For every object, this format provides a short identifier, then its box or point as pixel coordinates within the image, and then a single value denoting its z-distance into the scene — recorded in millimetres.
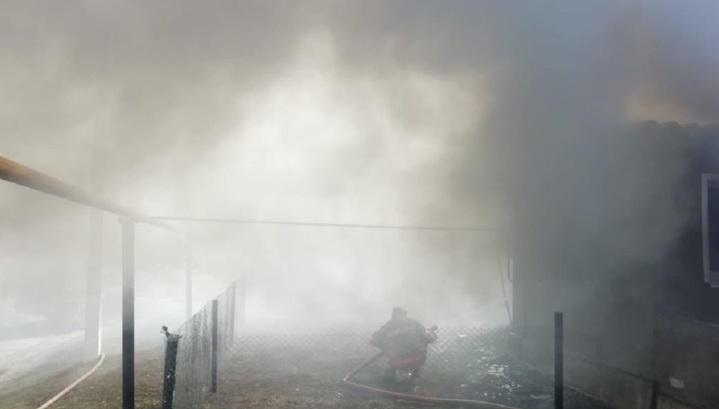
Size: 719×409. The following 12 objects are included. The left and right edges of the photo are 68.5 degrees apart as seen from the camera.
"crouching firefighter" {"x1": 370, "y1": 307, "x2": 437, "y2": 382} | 8500
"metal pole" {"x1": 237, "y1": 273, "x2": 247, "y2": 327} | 14750
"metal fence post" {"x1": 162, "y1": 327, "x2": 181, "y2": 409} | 4496
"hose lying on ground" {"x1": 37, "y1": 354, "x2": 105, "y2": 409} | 7291
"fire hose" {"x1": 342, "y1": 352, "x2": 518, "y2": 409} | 6878
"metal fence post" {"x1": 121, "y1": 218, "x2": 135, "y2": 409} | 3801
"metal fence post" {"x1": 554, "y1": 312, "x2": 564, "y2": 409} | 5586
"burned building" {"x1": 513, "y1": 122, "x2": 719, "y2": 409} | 6695
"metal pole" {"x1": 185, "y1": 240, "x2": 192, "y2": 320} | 12594
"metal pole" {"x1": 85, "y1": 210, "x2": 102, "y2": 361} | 10789
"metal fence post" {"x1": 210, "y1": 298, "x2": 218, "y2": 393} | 7111
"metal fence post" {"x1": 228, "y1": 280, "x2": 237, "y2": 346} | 10911
